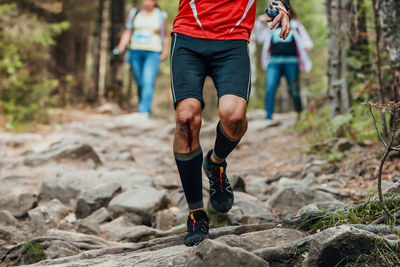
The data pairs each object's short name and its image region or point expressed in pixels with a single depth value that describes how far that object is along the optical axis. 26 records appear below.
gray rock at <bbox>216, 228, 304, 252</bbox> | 5.50
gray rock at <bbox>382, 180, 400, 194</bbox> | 6.37
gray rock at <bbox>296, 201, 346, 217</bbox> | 6.87
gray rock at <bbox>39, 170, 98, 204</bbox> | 10.32
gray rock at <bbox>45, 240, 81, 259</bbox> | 6.55
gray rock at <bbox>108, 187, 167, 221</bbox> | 9.27
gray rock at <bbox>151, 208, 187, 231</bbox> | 8.81
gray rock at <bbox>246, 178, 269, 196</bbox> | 10.69
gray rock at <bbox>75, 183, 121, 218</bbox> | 9.55
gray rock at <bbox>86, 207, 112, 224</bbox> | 9.06
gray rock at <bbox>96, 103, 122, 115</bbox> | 27.38
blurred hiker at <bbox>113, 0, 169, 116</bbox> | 19.08
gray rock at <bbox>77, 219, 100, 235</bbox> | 8.16
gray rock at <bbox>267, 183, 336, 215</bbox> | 8.56
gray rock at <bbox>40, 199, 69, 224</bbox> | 8.97
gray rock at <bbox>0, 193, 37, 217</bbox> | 9.23
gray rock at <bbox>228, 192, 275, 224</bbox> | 7.81
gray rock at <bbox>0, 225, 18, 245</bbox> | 7.59
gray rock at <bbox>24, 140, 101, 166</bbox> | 13.72
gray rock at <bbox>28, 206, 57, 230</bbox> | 8.37
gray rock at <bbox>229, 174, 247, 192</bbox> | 9.91
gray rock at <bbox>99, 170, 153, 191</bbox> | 11.04
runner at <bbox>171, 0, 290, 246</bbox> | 5.90
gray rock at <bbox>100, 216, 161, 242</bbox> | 7.93
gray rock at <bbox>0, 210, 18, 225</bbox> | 8.21
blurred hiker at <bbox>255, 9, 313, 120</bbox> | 17.94
